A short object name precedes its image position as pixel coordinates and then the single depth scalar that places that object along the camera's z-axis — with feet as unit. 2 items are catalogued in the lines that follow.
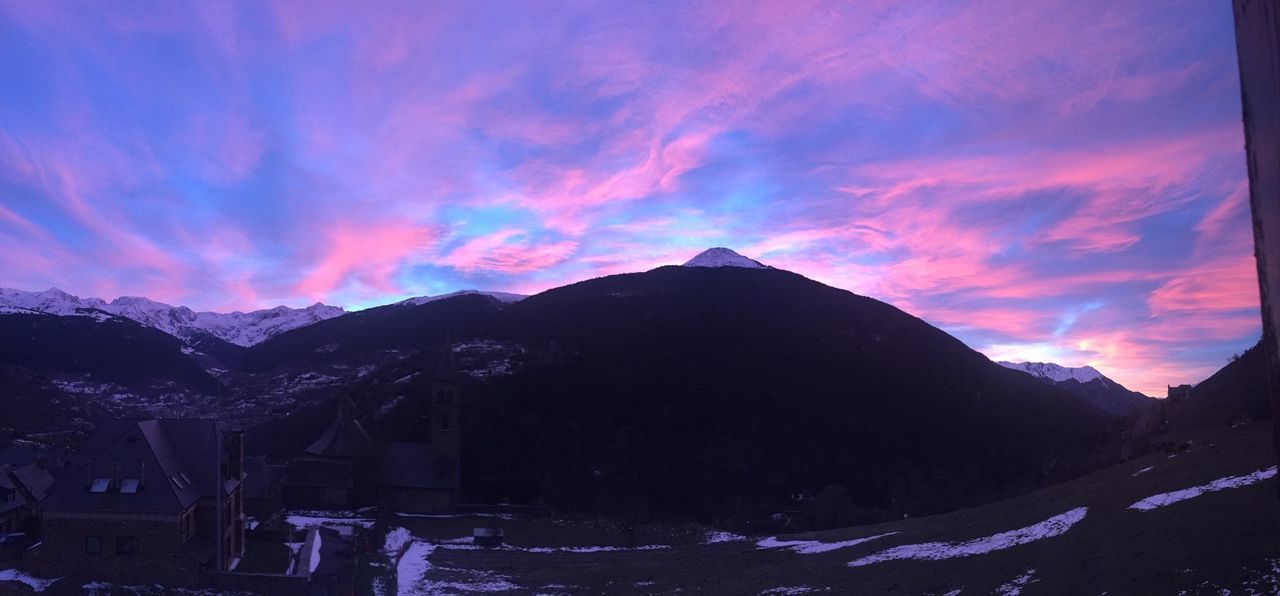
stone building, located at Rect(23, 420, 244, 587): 101.30
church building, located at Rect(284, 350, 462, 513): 200.54
